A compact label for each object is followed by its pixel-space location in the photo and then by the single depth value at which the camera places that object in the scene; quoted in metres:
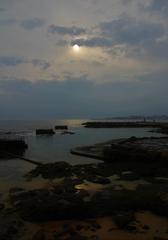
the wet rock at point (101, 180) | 19.55
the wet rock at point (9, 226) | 10.89
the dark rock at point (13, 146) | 42.85
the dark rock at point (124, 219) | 11.66
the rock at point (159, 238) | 10.44
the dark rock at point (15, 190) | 17.54
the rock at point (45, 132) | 87.59
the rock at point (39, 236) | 10.48
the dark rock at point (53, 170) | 22.70
